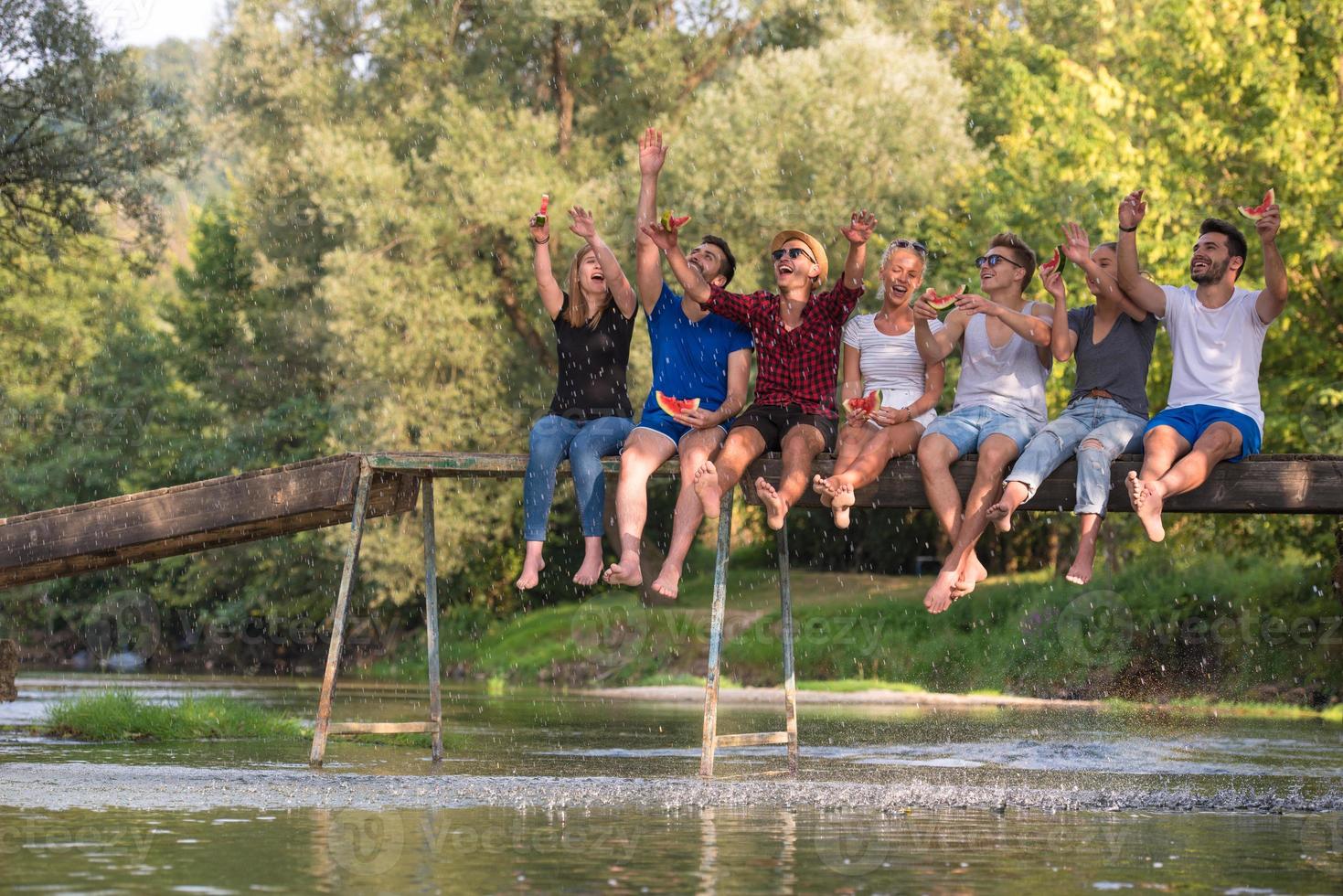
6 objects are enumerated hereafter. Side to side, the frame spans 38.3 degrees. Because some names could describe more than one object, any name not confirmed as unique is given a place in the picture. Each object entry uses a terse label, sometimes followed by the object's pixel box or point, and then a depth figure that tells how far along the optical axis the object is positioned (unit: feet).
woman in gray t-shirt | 38.32
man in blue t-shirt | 40.81
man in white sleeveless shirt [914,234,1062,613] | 39.45
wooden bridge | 41.96
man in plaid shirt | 41.04
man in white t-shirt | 38.81
